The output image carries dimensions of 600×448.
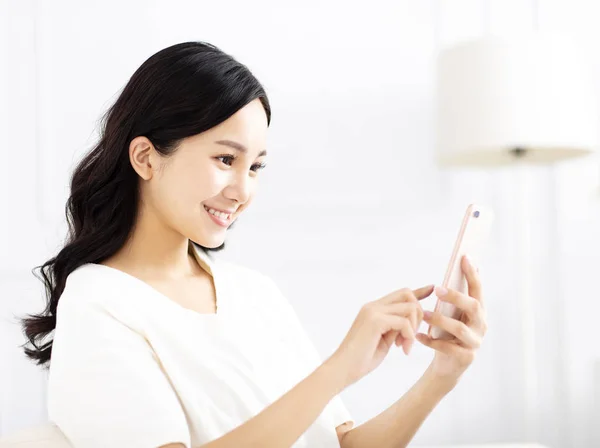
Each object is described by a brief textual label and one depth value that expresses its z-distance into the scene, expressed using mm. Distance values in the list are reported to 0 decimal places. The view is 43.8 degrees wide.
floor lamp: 2195
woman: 1098
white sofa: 1168
